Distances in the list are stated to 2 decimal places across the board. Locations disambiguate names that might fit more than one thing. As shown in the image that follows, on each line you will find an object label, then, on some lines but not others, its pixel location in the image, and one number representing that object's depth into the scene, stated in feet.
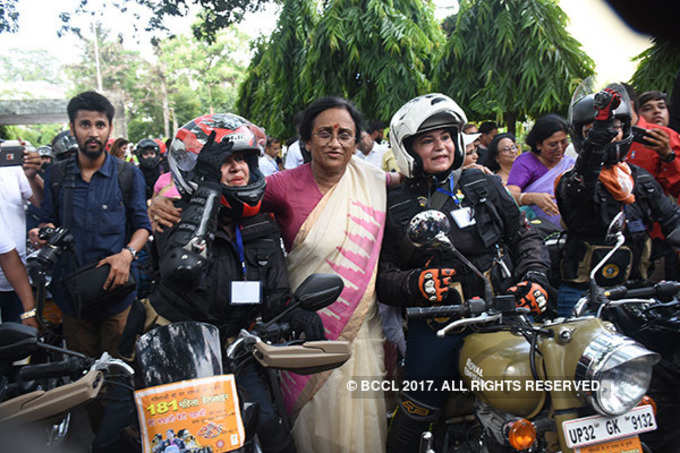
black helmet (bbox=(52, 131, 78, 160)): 18.21
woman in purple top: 14.94
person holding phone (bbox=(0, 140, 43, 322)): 12.25
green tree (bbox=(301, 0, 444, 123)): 25.02
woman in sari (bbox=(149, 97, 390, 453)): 9.29
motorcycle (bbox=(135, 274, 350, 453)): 5.35
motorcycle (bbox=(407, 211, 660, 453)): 5.79
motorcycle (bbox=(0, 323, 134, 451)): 5.21
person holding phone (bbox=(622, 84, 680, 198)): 12.59
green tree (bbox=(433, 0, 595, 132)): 23.40
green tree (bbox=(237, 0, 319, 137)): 18.12
